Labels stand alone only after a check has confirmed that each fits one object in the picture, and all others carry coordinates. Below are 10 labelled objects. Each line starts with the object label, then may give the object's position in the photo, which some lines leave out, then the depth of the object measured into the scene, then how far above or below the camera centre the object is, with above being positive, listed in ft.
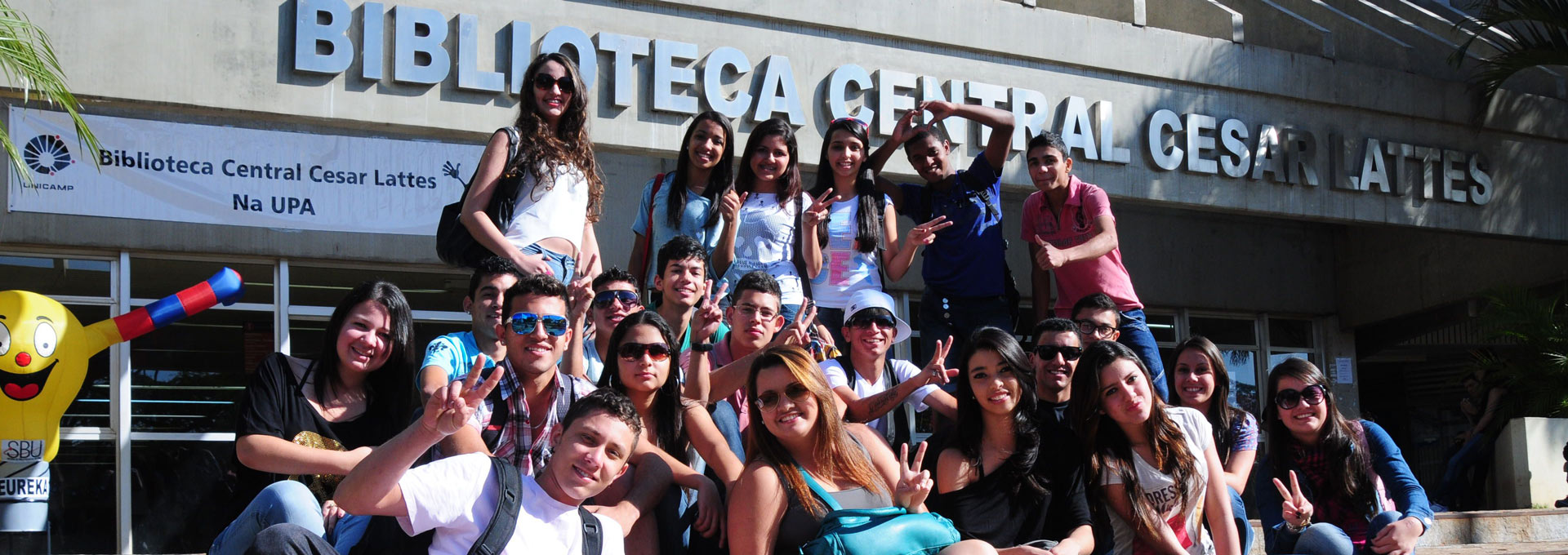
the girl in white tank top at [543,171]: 16.56 +2.21
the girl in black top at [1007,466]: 14.46 -1.51
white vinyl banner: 30.19 +4.21
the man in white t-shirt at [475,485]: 10.19 -1.19
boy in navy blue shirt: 20.94 +1.63
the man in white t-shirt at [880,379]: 16.61 -0.58
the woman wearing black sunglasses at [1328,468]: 17.16 -1.92
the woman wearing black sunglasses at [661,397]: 14.40 -0.63
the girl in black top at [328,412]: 11.86 -0.67
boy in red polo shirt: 20.68 +1.52
